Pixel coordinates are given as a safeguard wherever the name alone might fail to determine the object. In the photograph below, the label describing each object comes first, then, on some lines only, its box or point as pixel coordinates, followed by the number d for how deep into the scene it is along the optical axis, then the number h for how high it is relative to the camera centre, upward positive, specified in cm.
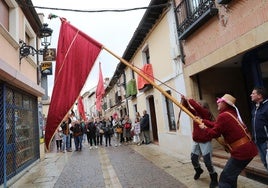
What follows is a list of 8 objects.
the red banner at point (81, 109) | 1435 +160
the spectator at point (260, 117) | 459 +9
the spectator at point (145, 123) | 1383 +51
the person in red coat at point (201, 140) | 548 -26
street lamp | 1041 +412
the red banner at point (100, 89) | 1545 +273
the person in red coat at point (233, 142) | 389 -26
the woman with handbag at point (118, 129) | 1650 +40
